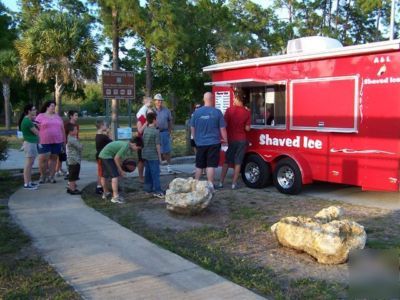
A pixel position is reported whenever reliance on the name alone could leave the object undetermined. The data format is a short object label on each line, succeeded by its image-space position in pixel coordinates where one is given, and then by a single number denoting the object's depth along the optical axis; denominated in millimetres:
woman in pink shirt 9367
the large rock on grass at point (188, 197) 7012
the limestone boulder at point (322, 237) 5027
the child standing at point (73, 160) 8453
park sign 12469
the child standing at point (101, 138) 8172
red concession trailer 7668
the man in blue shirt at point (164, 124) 10570
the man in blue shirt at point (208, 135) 8898
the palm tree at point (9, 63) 29781
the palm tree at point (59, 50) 24438
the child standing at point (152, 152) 8266
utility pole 22391
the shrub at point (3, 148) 10117
